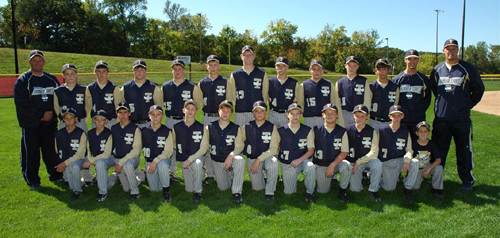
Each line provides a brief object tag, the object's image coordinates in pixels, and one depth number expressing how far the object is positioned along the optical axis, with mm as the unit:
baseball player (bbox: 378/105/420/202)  5016
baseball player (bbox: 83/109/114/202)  5012
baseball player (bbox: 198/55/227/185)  5703
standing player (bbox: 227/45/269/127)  5719
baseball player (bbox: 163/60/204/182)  5605
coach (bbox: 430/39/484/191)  5086
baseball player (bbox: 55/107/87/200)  5051
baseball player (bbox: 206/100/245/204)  5076
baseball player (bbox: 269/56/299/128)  5637
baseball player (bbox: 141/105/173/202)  4934
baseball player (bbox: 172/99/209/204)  5047
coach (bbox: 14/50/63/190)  5324
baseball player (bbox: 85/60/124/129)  5484
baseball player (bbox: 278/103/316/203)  4918
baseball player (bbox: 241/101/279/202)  4965
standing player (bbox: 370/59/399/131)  5379
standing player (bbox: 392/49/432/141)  5352
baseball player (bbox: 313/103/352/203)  4938
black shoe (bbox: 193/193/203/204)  4711
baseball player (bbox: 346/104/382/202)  4840
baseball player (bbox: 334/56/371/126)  5527
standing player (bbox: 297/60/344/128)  5602
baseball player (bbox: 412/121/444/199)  4887
